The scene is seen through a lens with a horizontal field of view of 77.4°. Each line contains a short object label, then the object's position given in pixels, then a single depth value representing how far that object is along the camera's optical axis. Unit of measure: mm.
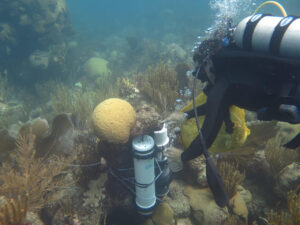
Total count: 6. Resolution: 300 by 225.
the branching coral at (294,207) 3075
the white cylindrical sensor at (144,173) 3062
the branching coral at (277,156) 4398
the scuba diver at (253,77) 1621
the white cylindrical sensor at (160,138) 3475
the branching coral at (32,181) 3037
